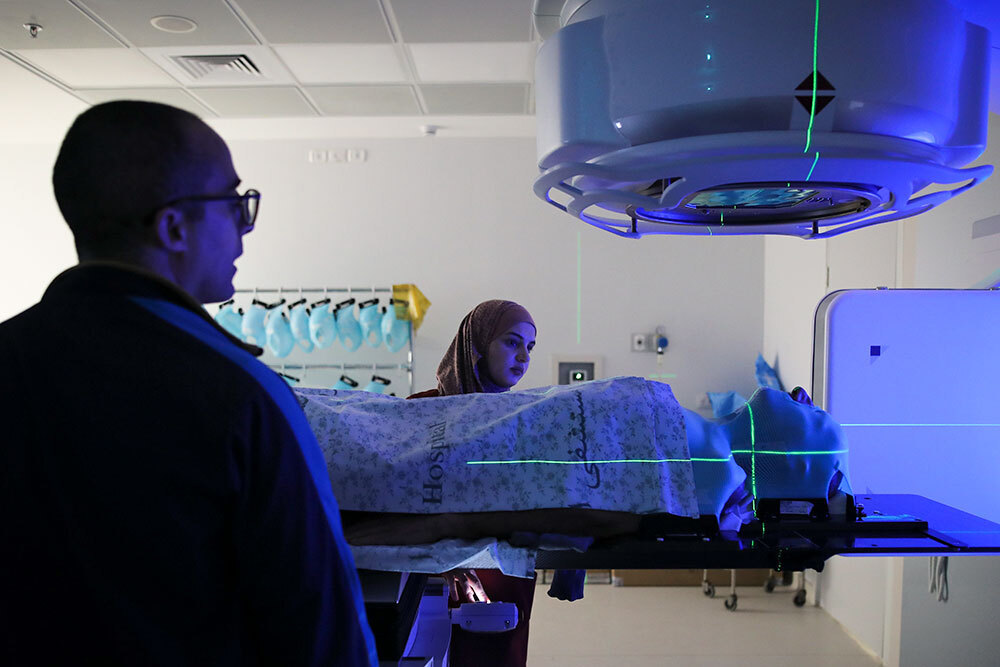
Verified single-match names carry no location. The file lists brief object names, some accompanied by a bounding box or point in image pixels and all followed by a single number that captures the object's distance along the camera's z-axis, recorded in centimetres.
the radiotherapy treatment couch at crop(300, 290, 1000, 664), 140
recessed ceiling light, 293
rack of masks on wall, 407
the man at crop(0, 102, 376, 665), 73
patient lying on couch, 149
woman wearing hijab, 256
